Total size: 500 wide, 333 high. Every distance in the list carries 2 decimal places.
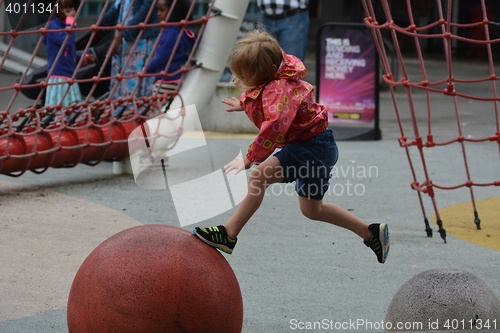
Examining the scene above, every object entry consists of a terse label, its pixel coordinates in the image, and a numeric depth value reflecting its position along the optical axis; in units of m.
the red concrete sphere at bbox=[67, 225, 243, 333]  6.13
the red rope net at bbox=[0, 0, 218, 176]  11.61
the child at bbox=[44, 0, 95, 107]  13.19
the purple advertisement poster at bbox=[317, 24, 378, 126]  17.08
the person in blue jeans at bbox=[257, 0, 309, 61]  16.90
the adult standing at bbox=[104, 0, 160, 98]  13.59
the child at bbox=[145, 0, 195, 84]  13.57
